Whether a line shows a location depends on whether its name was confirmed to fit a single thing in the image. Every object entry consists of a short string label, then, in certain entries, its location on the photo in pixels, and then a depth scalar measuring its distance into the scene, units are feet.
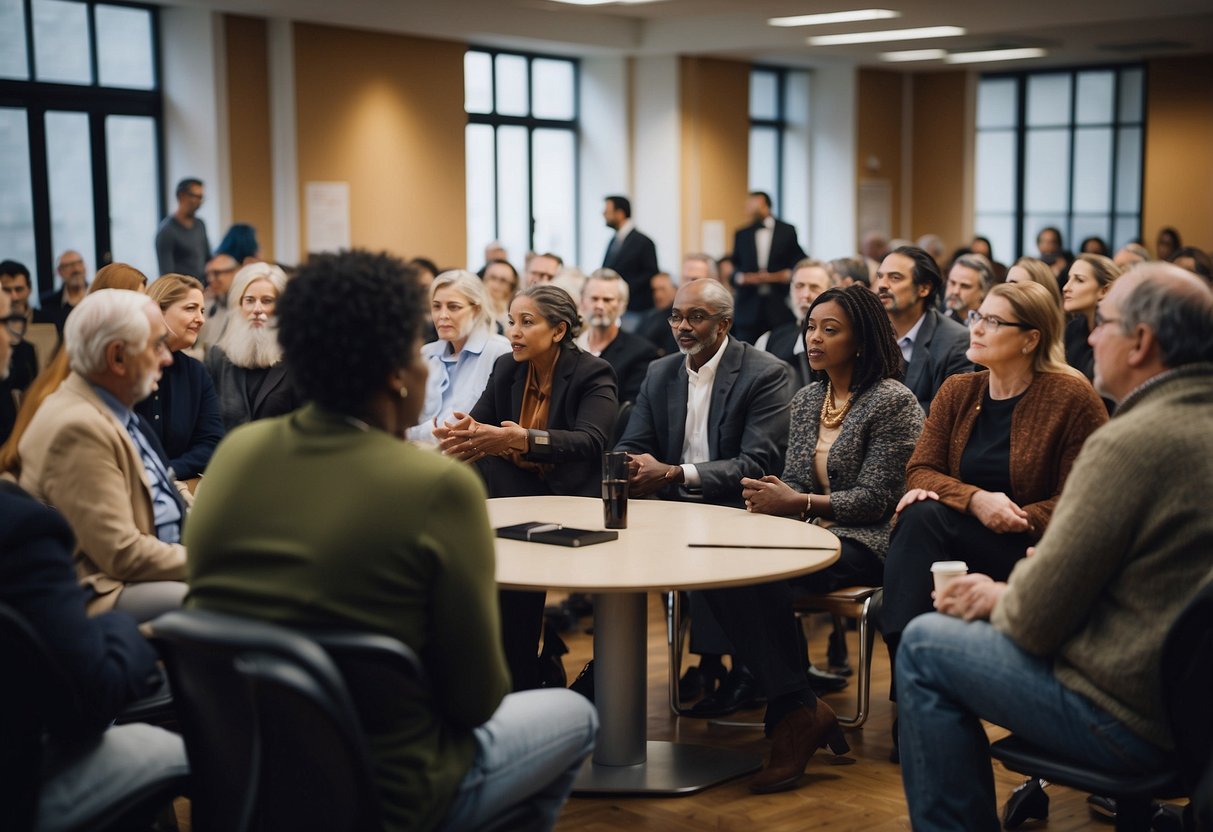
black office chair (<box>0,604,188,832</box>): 7.06
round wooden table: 9.89
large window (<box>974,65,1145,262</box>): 56.13
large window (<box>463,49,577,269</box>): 45.14
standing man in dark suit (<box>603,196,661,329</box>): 36.09
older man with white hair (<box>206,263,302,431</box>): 16.48
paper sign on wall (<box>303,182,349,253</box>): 38.22
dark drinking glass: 11.73
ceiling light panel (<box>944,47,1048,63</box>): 51.31
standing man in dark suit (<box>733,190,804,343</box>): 37.68
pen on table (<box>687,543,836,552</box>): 10.99
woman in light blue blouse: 17.44
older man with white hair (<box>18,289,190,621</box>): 9.81
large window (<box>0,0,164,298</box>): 33.50
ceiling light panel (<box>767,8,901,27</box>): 39.55
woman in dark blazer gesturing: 14.74
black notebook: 11.04
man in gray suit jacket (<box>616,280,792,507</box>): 14.60
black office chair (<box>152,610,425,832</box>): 6.31
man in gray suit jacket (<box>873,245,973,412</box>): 17.31
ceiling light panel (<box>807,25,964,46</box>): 43.73
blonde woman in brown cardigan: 12.01
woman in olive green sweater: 6.86
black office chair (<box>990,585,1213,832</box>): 7.66
